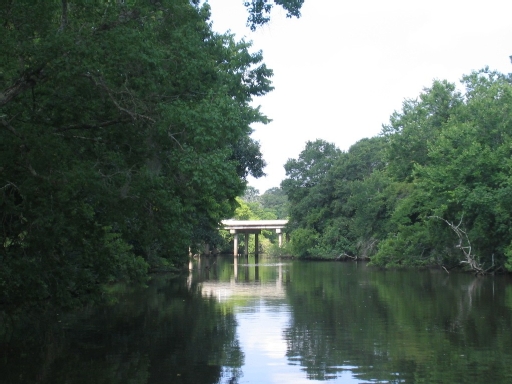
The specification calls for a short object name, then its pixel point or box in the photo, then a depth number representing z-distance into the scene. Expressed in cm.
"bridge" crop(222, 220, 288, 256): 8625
